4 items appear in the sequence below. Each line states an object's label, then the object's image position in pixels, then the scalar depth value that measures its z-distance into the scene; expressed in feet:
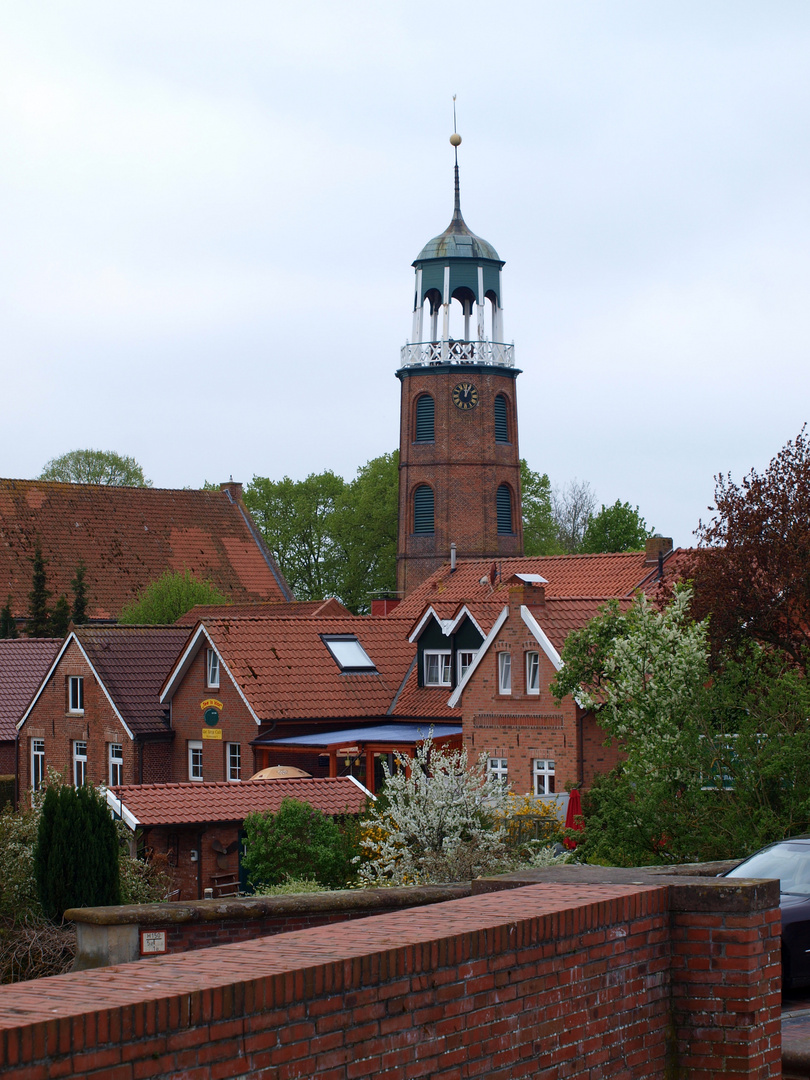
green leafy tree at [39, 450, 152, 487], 312.71
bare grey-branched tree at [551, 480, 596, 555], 343.05
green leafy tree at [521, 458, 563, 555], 292.81
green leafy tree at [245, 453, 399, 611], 297.74
